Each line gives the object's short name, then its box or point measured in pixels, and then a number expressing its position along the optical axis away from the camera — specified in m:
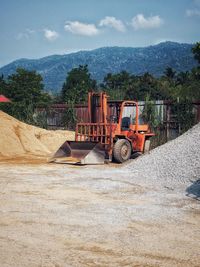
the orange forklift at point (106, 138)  13.85
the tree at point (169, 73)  71.19
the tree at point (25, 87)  49.12
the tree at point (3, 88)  51.08
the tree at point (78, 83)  51.88
